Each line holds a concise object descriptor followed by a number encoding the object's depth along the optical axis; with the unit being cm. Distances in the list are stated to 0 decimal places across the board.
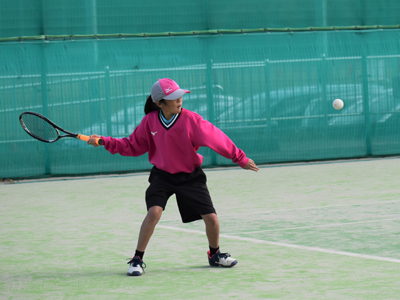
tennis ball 2456
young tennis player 998
